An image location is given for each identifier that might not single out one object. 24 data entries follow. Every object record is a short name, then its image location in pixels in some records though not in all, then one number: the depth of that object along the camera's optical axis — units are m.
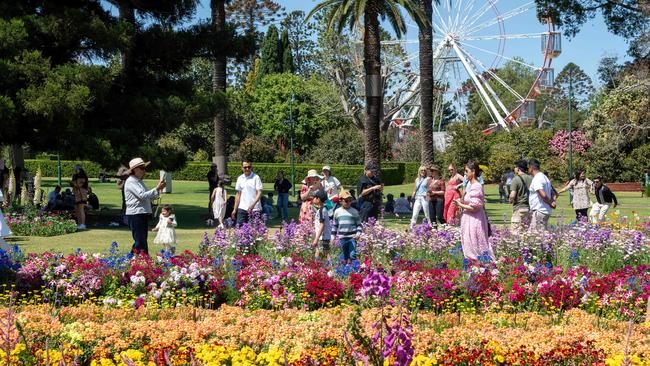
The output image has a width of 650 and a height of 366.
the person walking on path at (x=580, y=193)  15.70
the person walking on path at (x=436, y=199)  14.91
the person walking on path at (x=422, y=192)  15.43
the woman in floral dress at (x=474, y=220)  9.53
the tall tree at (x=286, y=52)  63.85
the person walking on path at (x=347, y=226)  10.26
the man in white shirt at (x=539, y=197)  11.42
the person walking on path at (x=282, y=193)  19.79
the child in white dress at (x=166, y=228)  11.78
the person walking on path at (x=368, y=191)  12.71
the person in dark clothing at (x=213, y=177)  18.73
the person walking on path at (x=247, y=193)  12.56
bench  43.19
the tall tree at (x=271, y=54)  63.81
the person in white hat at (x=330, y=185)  12.62
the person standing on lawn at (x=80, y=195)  16.95
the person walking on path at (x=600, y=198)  16.53
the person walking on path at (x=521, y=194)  12.10
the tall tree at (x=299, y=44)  68.62
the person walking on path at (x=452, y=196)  13.67
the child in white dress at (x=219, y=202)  14.58
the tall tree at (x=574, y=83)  93.12
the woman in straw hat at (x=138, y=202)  9.83
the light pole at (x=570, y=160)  42.95
